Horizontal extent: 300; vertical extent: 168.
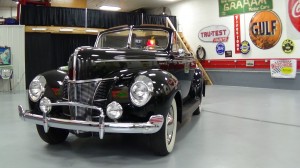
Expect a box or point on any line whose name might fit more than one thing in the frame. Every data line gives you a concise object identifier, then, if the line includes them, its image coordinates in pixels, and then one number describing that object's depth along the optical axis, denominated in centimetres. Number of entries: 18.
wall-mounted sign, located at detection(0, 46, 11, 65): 908
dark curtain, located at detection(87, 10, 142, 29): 1120
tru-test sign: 1038
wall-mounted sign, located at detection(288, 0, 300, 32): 804
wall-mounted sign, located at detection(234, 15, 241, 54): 984
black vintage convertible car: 234
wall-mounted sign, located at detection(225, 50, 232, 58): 1018
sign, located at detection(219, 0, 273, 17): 897
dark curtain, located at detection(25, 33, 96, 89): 1011
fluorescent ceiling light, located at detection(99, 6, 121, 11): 1463
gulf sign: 866
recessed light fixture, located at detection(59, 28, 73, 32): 1067
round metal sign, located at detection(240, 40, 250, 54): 956
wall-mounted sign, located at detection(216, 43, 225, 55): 1046
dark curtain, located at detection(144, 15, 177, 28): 1210
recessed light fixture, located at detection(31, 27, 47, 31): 1013
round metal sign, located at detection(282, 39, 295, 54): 828
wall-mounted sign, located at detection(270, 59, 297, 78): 815
